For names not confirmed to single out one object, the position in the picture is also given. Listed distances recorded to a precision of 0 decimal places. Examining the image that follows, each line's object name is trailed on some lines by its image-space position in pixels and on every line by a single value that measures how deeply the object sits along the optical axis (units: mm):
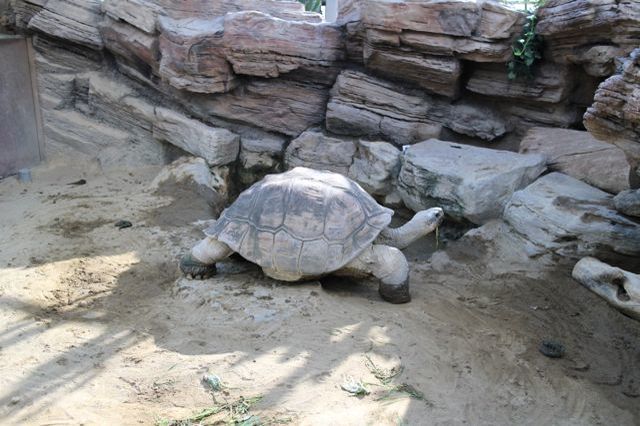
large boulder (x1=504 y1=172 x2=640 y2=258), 4867
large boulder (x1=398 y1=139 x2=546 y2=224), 5688
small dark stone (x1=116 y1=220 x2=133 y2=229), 6117
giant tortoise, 4793
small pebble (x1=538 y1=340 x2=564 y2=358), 4160
